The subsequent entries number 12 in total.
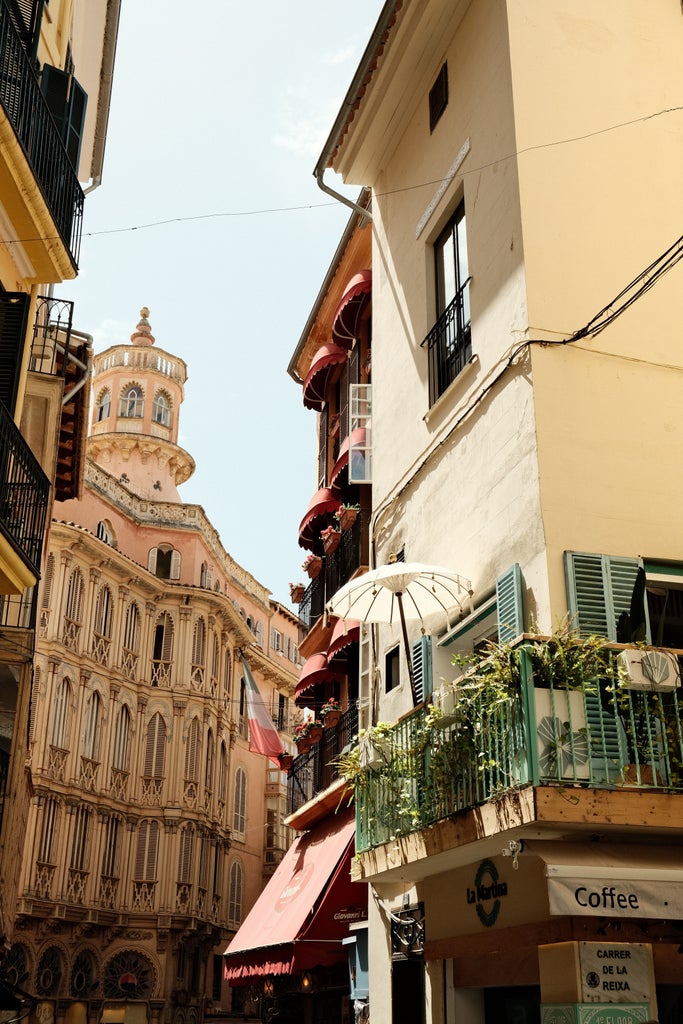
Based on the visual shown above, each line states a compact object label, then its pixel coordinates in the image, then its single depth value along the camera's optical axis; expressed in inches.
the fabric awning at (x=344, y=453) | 724.7
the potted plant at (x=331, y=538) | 775.1
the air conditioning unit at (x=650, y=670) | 308.8
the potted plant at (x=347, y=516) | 737.0
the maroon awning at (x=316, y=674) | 793.6
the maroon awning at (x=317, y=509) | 796.6
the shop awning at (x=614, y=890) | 283.6
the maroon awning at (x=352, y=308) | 735.7
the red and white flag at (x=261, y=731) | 993.5
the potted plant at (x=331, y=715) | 753.6
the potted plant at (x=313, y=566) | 829.2
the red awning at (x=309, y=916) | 593.9
